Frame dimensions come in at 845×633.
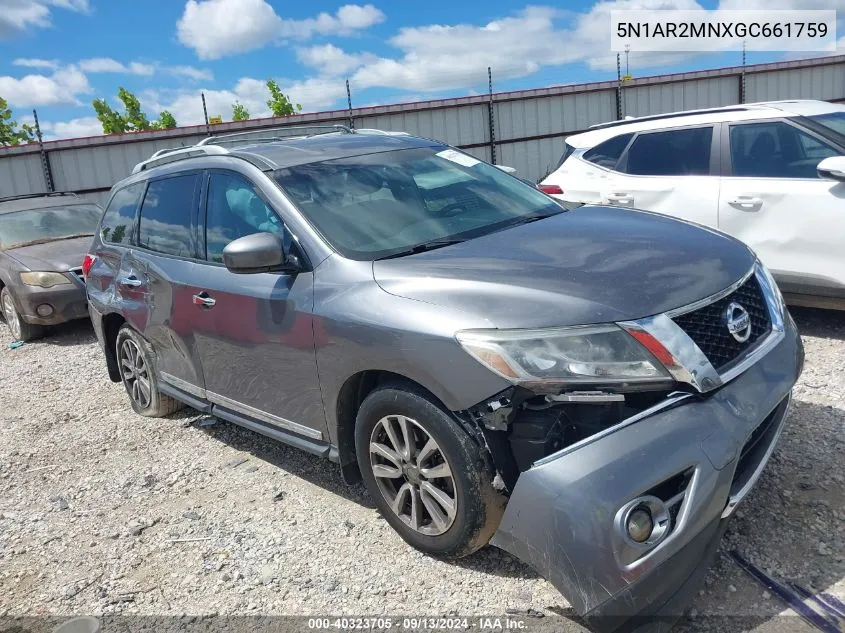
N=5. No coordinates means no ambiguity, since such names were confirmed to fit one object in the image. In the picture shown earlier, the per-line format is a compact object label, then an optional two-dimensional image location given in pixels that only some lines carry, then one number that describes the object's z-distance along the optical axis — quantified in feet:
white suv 15.98
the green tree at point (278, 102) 105.81
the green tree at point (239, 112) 119.44
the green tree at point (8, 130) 93.36
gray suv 7.24
